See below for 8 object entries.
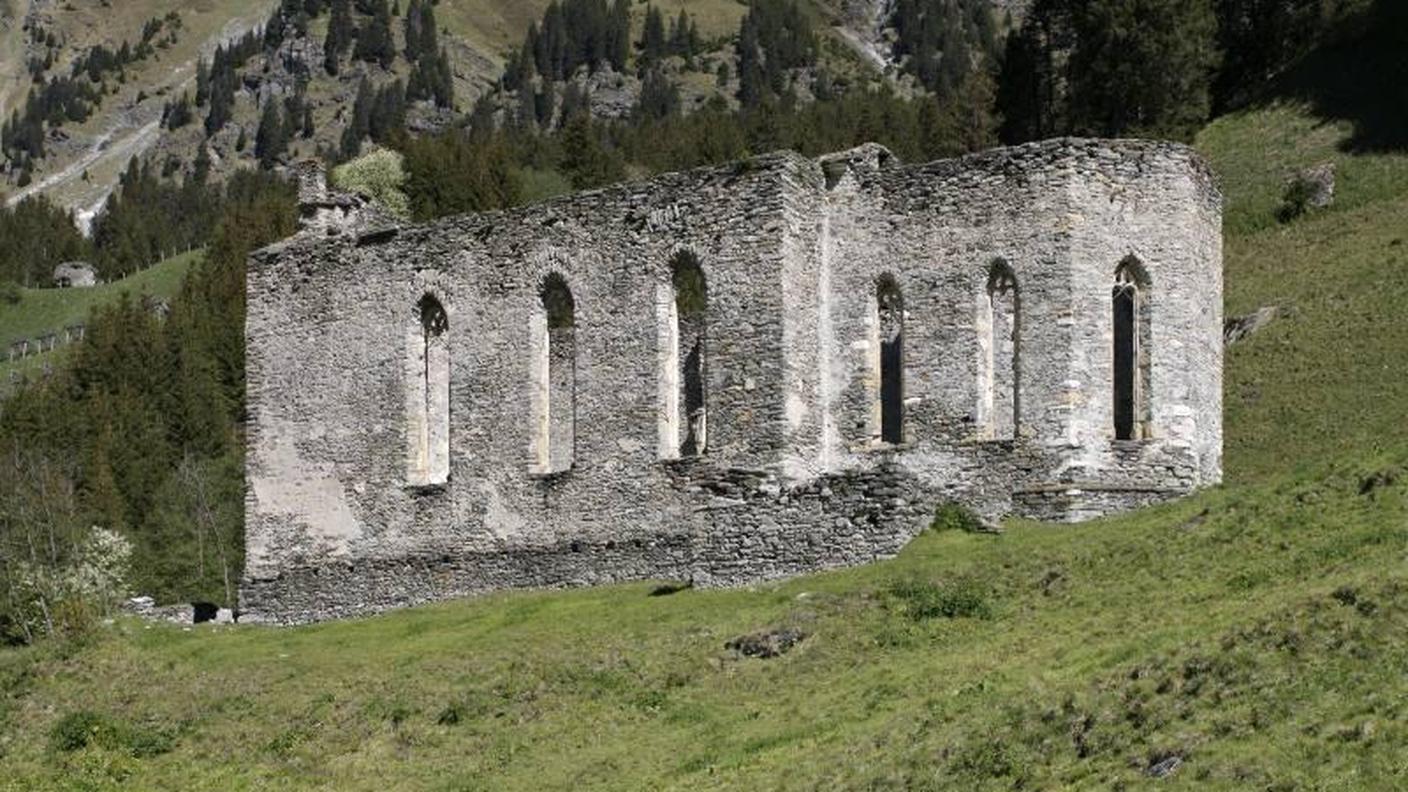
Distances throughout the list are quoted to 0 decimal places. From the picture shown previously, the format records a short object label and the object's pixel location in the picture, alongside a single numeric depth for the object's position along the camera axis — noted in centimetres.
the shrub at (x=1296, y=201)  6875
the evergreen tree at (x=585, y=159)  13150
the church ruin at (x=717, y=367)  4434
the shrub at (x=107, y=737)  3409
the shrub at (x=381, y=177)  10319
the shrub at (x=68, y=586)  5272
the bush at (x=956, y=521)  3922
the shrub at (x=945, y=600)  3244
